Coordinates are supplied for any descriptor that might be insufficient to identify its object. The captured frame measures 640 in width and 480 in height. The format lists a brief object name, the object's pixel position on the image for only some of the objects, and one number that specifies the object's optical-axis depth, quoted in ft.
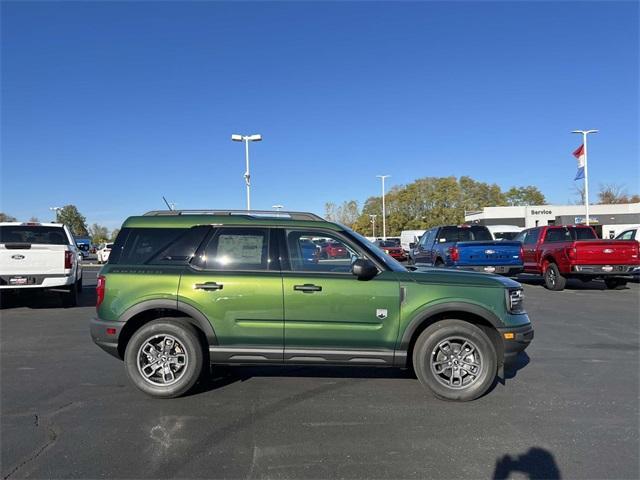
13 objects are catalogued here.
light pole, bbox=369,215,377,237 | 261.15
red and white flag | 97.66
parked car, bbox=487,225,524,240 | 98.33
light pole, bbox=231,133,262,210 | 82.89
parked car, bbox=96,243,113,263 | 112.09
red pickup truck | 42.06
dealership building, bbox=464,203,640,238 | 196.65
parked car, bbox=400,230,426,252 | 130.52
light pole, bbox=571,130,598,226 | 96.75
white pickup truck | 31.86
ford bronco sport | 15.51
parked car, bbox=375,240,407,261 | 98.22
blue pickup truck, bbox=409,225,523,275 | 42.04
